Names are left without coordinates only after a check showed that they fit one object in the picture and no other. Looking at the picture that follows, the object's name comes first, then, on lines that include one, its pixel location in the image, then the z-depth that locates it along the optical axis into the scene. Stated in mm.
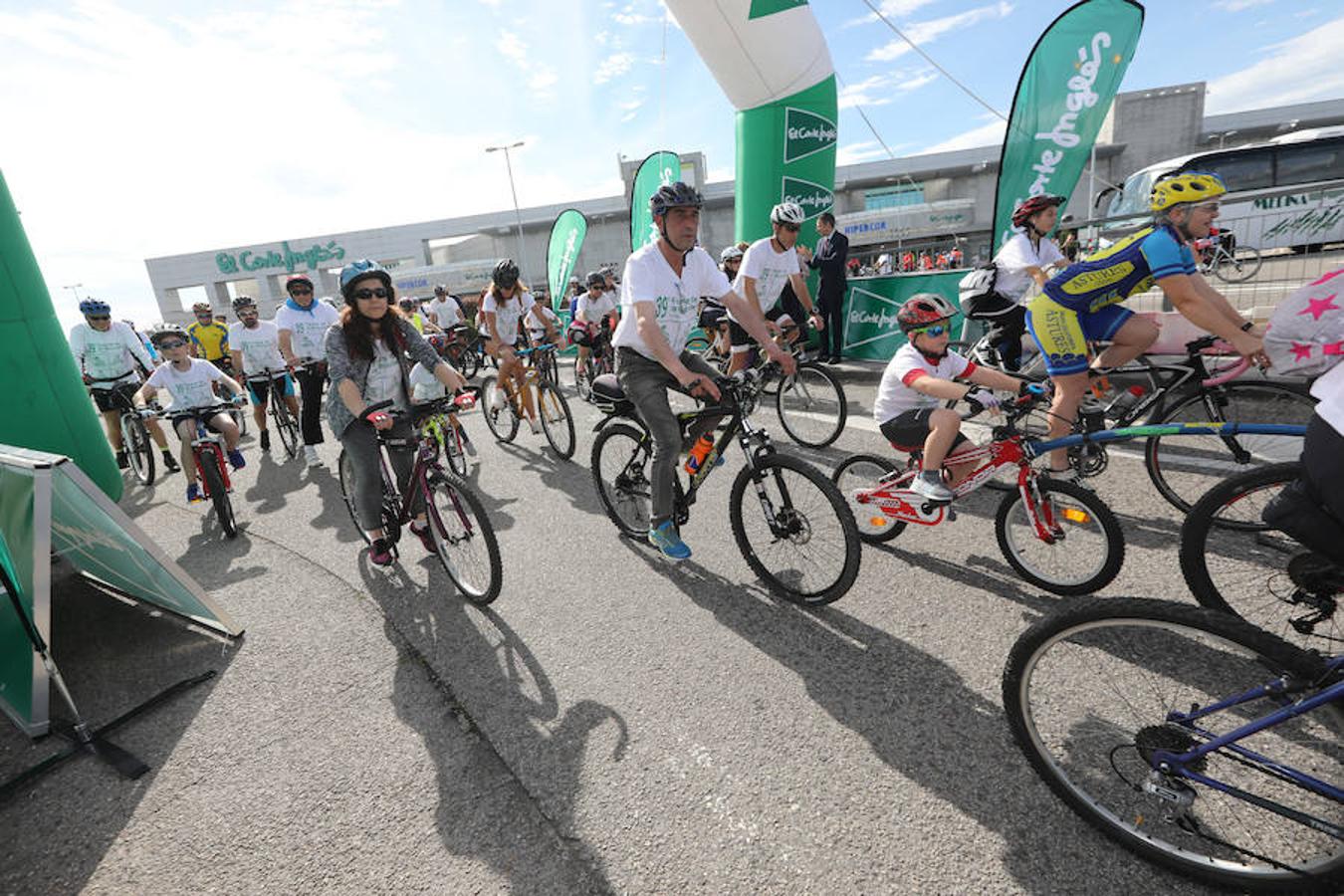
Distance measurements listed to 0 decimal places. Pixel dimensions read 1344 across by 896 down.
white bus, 8367
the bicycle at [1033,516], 3043
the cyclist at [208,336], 10523
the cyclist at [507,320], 7379
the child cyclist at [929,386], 3301
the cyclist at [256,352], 7812
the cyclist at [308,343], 7145
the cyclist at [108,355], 7711
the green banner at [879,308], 8938
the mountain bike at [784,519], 3180
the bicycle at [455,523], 3664
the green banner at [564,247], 14312
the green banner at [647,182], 13484
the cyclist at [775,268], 6367
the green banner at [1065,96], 7289
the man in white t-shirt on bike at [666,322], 3557
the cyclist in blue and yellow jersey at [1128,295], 3246
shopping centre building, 44125
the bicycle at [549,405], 6906
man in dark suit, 9414
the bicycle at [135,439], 7863
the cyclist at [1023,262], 5383
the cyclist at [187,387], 6012
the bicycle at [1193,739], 1530
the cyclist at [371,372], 3750
